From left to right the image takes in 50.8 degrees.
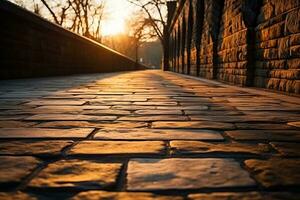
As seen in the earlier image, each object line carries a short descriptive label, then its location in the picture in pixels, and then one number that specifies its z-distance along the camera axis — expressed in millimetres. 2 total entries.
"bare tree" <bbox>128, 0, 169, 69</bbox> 28672
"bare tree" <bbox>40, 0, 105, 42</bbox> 24047
